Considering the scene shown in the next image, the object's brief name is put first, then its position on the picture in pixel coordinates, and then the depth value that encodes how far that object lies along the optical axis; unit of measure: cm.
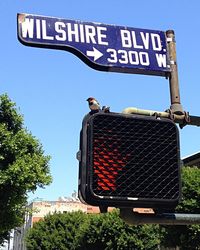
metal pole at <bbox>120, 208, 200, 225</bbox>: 251
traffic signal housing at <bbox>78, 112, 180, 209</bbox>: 229
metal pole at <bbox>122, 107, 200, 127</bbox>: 260
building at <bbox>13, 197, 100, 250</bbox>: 7106
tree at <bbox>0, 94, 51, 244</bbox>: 2623
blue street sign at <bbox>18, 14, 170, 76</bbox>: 261
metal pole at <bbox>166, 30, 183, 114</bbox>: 297
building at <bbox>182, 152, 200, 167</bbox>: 4419
